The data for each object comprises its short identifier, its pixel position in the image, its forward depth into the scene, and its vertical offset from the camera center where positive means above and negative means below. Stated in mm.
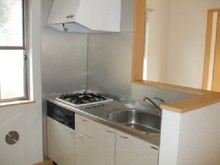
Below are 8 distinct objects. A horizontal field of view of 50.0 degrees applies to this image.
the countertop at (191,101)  1399 -307
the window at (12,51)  2480 +2
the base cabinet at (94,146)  1683 -794
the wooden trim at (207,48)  3572 +108
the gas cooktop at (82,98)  2415 -502
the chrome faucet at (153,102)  2223 -457
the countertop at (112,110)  1633 -543
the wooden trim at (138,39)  2385 +147
